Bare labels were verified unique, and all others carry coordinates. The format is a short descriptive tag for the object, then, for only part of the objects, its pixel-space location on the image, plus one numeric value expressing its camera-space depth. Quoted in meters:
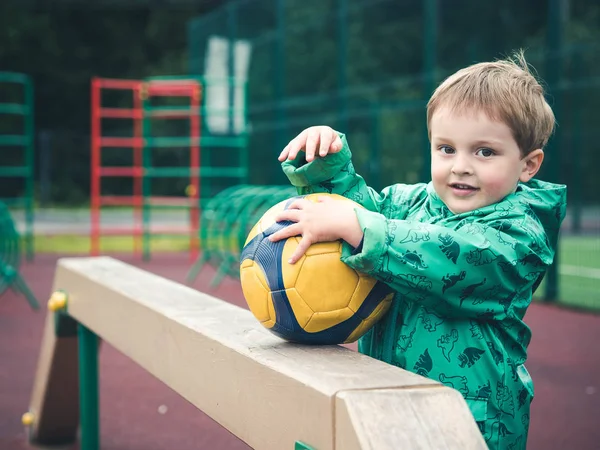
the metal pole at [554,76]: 7.59
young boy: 1.71
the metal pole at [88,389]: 3.21
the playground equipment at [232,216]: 8.78
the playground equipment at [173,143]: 11.32
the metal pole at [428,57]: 8.77
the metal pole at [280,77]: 12.27
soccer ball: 1.77
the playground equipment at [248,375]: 1.30
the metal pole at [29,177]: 10.84
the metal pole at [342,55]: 10.95
